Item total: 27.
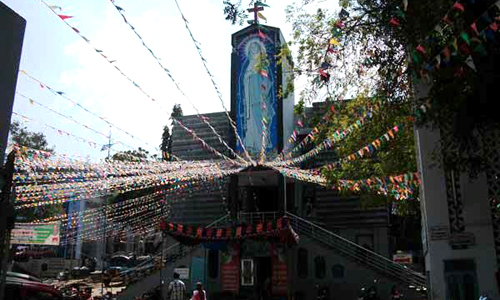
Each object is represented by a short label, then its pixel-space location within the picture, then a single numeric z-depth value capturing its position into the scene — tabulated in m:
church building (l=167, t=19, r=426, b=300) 19.03
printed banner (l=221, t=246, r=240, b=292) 19.88
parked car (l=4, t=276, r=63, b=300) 10.01
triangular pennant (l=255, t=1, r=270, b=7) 9.24
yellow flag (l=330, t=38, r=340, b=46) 10.93
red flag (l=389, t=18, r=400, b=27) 8.47
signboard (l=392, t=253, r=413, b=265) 18.76
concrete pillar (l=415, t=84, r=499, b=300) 9.11
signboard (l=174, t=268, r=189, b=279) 18.55
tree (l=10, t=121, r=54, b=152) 33.36
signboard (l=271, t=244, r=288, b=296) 19.30
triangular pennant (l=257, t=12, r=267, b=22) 9.58
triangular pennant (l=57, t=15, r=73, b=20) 7.33
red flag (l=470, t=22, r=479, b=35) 6.74
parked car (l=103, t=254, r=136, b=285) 25.60
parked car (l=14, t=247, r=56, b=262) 29.73
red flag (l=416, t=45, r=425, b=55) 7.82
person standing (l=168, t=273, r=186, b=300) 13.09
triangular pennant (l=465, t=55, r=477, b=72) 7.79
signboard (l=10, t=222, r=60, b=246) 24.62
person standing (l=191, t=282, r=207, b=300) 13.16
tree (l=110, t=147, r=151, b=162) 27.37
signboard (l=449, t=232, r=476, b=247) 9.25
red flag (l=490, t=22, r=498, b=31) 6.68
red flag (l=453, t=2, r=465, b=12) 6.73
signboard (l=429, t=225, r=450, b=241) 9.49
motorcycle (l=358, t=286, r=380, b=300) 16.48
